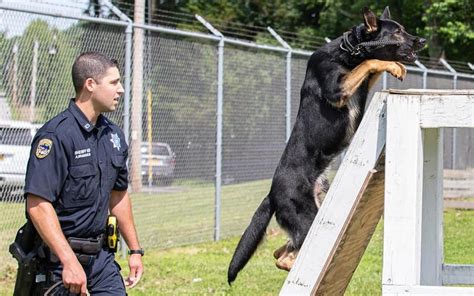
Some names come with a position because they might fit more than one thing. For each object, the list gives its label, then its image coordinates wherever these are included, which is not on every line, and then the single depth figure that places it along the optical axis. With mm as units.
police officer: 3877
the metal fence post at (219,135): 10945
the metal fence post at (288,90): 12531
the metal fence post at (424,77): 15748
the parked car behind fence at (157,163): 10047
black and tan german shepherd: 5211
